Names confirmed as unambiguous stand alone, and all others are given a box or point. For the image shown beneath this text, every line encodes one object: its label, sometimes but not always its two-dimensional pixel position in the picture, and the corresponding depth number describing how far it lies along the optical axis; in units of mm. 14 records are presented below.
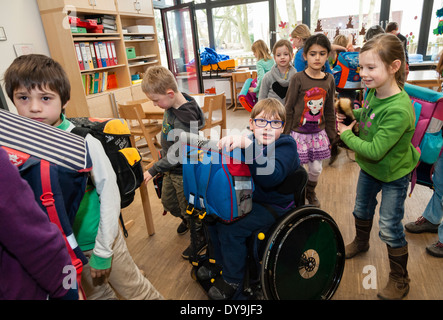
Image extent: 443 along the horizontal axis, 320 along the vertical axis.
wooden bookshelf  3576
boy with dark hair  987
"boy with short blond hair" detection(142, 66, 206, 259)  1661
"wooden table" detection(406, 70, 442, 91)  3316
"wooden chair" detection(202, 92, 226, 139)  3043
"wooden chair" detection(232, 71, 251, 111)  5992
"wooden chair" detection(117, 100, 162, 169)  3011
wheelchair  1139
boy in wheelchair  1149
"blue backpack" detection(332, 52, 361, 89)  3072
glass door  5589
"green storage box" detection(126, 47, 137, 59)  4688
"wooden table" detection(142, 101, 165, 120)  3115
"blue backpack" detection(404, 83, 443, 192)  1341
